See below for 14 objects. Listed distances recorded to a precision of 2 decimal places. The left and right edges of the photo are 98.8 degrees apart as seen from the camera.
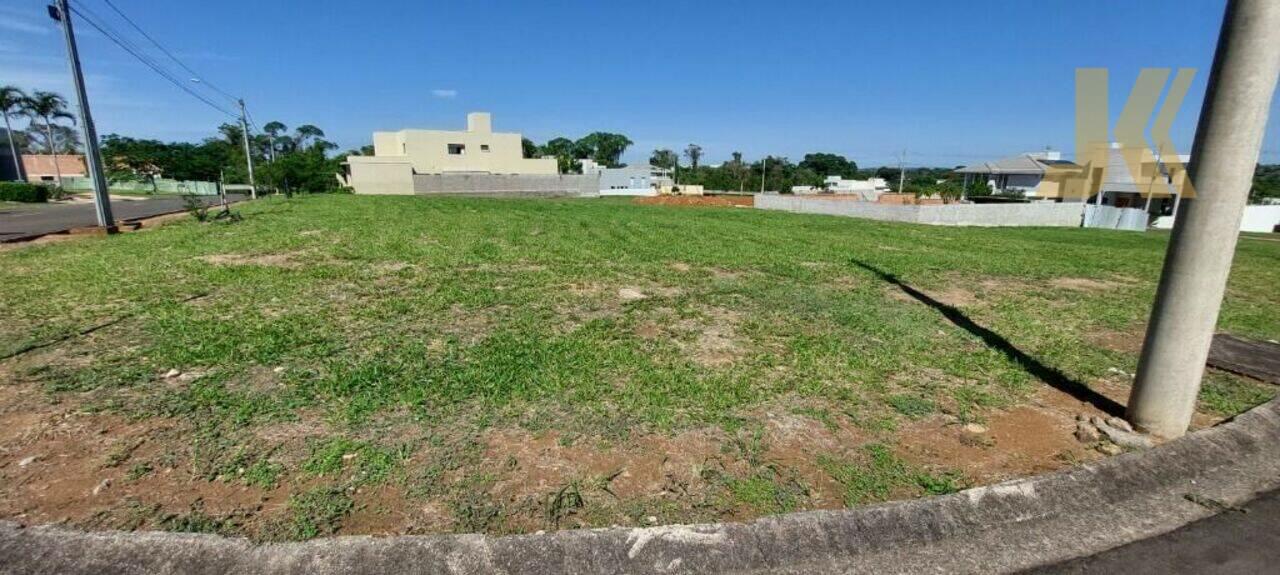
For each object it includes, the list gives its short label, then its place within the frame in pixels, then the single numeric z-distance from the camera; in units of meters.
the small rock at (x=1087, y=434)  2.91
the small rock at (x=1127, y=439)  2.81
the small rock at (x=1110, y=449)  2.80
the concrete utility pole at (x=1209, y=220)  2.52
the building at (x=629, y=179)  59.09
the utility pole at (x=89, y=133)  10.18
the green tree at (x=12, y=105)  41.28
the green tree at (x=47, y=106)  43.28
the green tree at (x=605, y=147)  91.69
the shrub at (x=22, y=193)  28.98
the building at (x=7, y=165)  42.66
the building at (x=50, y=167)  52.28
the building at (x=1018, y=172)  45.62
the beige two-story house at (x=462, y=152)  45.72
